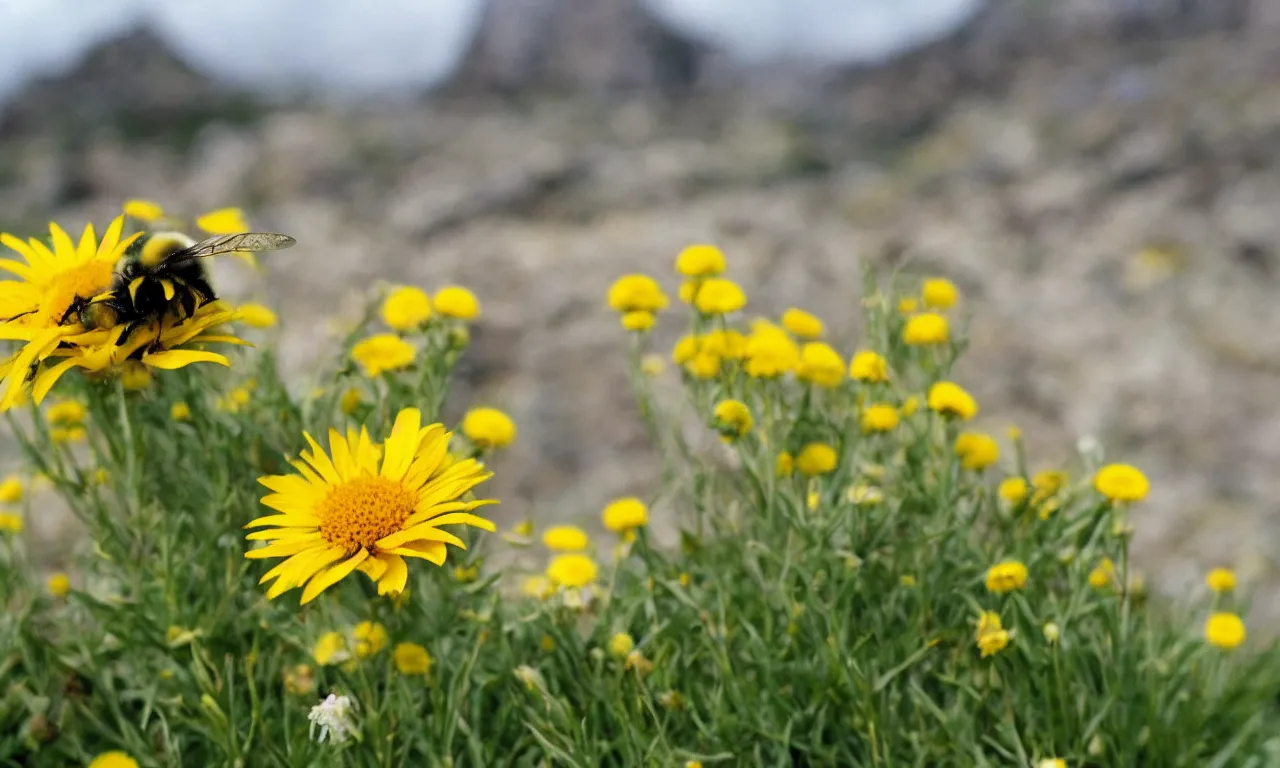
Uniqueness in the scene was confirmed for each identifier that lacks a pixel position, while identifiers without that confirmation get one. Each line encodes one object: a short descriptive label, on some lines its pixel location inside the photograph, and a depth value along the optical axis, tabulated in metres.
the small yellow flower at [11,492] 0.61
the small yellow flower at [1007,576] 0.55
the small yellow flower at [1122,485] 0.56
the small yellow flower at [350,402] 0.57
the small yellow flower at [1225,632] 0.58
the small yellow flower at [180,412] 0.57
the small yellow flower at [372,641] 0.54
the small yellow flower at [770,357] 0.56
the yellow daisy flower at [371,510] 0.48
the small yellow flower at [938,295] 0.61
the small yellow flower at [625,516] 0.58
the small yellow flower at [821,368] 0.57
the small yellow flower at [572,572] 0.57
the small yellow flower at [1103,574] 0.58
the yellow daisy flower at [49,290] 0.50
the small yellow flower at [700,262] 0.58
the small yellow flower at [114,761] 0.53
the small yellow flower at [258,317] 0.60
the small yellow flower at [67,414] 0.59
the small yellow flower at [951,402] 0.57
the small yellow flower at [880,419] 0.57
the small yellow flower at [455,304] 0.58
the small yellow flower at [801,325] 0.59
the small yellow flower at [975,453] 0.59
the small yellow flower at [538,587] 0.57
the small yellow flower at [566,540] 0.59
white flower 0.50
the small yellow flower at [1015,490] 0.59
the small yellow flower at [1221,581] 0.61
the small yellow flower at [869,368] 0.57
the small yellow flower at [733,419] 0.56
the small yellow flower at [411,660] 0.54
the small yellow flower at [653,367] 0.64
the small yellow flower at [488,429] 0.56
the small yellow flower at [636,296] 0.58
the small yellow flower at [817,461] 0.57
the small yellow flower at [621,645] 0.54
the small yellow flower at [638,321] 0.58
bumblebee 0.50
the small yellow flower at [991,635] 0.54
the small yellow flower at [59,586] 0.59
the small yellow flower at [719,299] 0.57
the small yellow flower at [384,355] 0.57
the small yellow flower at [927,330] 0.59
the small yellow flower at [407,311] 0.57
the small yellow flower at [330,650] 0.53
